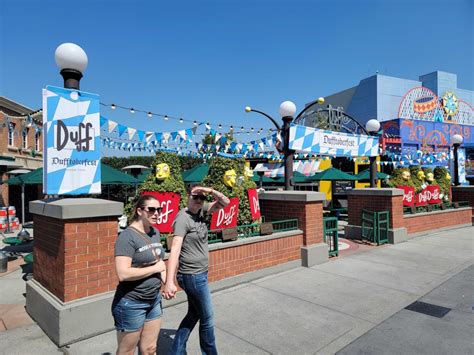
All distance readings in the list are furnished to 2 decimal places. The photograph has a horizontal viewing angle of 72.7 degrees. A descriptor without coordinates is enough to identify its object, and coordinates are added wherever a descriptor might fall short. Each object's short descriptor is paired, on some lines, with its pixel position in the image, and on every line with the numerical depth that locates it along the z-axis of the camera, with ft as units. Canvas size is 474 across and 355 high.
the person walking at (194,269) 9.71
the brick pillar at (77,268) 12.33
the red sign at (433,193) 39.27
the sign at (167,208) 18.62
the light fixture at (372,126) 37.32
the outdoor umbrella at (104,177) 32.86
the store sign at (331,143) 28.14
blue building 94.68
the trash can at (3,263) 23.07
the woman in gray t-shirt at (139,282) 8.30
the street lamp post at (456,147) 48.39
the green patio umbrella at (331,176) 52.18
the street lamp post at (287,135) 26.61
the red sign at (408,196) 35.94
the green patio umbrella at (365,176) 58.75
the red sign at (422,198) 38.17
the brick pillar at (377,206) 31.86
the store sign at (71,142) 13.46
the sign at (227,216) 19.54
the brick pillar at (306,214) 23.44
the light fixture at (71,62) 13.96
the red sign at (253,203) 22.63
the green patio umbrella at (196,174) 38.52
